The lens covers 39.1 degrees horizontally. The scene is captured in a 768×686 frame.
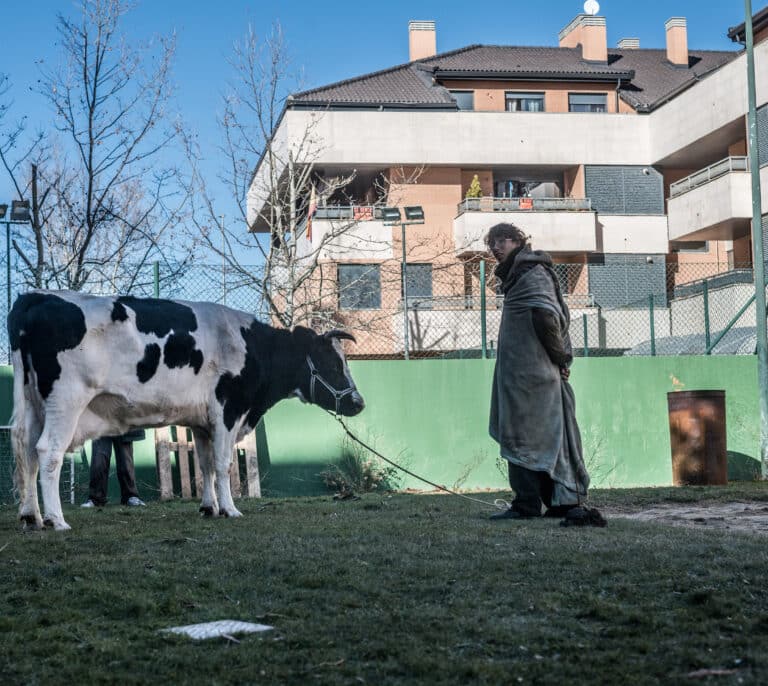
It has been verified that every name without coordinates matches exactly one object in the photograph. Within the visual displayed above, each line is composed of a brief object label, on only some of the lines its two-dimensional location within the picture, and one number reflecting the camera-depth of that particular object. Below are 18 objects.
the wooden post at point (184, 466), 13.95
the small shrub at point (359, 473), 14.79
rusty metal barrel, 14.93
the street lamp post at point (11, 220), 14.21
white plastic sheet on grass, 4.50
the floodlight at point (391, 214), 21.39
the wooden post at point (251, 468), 14.01
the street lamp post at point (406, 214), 21.16
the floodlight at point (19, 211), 14.58
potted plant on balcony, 37.38
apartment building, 35.34
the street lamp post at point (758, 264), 16.12
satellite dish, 44.95
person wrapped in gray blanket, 8.66
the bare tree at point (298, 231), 22.84
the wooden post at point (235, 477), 13.99
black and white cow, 8.89
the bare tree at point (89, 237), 15.47
